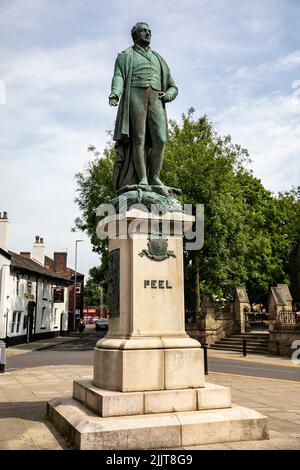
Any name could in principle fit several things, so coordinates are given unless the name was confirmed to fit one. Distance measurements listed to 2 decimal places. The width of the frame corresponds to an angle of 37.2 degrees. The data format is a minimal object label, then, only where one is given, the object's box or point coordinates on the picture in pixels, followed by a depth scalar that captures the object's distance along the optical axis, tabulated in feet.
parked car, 203.74
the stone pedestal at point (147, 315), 18.84
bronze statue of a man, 23.61
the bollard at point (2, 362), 50.91
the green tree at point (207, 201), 91.40
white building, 106.11
